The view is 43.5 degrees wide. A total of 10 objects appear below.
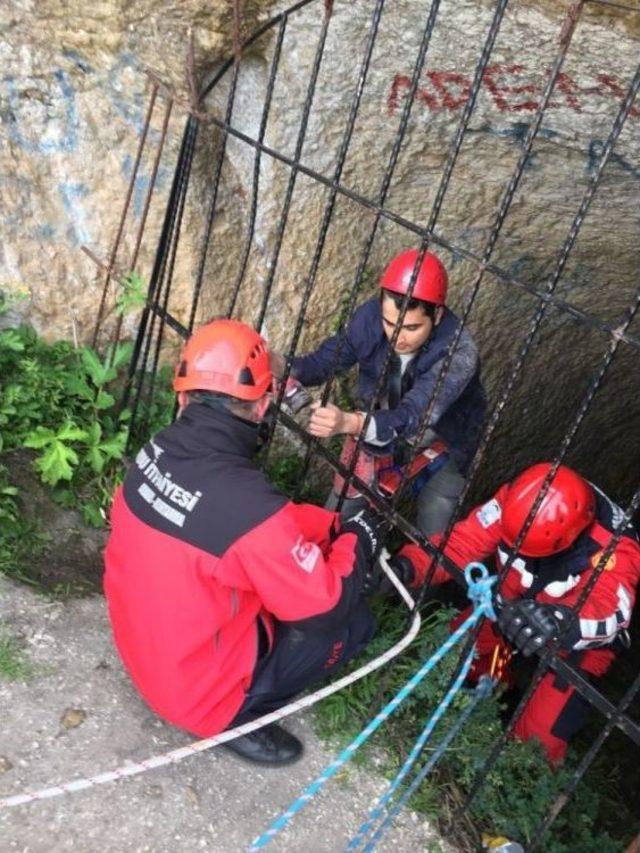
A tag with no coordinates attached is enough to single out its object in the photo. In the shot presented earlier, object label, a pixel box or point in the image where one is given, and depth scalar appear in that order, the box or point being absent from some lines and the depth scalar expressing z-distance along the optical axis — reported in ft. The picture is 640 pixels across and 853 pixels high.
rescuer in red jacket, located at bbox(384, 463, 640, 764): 11.03
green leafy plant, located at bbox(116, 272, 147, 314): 12.89
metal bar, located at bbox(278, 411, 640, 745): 7.27
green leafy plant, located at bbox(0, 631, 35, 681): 9.73
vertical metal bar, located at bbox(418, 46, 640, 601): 6.42
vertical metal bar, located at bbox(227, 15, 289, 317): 9.82
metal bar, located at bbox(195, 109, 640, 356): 6.73
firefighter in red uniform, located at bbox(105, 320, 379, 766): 8.00
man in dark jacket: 10.57
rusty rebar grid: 6.70
